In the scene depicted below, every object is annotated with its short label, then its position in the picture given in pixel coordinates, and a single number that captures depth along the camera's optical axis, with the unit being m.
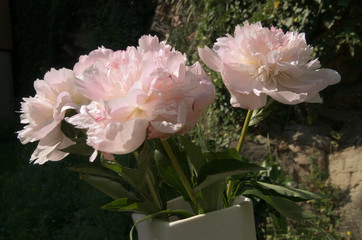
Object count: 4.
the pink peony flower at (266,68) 0.61
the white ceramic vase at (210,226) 0.65
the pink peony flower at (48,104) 0.63
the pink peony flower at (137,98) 0.51
